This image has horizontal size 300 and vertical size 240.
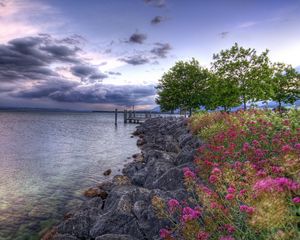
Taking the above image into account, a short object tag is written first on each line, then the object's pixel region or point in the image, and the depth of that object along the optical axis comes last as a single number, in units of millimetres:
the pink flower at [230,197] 3223
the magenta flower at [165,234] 4196
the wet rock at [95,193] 12116
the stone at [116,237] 5891
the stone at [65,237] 7087
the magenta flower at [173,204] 4293
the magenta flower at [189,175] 4410
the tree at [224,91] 32541
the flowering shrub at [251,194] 2553
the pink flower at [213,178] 3996
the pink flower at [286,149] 4199
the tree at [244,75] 31109
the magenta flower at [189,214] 3695
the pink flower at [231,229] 3562
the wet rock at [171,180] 8695
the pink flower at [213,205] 3710
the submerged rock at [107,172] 17581
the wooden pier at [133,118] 77138
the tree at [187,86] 54250
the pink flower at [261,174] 3771
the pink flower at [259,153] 5934
